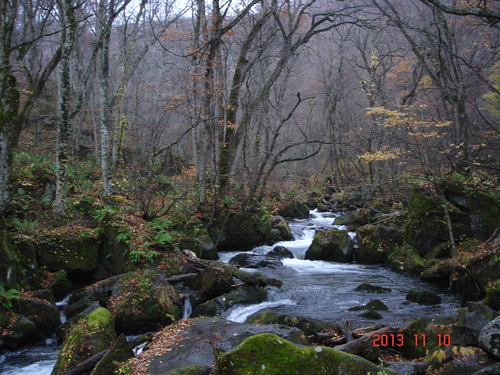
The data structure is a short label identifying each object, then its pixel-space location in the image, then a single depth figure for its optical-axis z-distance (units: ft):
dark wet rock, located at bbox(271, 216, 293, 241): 52.95
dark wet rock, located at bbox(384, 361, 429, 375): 14.70
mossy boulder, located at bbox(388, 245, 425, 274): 36.33
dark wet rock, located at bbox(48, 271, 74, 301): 27.91
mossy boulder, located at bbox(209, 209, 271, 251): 46.39
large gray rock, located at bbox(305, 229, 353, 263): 43.88
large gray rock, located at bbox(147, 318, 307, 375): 15.15
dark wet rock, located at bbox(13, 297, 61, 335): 22.76
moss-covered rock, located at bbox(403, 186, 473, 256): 36.11
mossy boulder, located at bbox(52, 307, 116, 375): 16.84
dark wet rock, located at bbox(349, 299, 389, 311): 25.84
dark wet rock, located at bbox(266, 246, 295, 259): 45.01
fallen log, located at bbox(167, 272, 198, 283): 30.23
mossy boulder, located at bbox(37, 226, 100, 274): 29.94
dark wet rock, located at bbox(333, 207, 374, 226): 55.42
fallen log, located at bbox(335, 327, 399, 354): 16.38
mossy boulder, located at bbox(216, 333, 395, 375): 10.42
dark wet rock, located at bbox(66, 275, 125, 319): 24.97
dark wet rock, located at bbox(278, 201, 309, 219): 68.85
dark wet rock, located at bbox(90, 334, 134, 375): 14.86
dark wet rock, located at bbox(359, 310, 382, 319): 23.82
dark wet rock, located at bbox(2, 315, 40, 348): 21.26
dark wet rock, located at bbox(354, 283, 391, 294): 30.91
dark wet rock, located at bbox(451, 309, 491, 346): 15.61
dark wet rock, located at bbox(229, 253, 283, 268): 39.58
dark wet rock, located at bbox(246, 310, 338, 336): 20.20
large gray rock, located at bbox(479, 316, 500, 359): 12.17
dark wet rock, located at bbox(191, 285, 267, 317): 25.49
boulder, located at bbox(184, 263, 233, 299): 28.04
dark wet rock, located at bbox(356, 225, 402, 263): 42.45
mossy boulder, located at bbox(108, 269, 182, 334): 22.95
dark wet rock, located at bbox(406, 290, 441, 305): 27.32
